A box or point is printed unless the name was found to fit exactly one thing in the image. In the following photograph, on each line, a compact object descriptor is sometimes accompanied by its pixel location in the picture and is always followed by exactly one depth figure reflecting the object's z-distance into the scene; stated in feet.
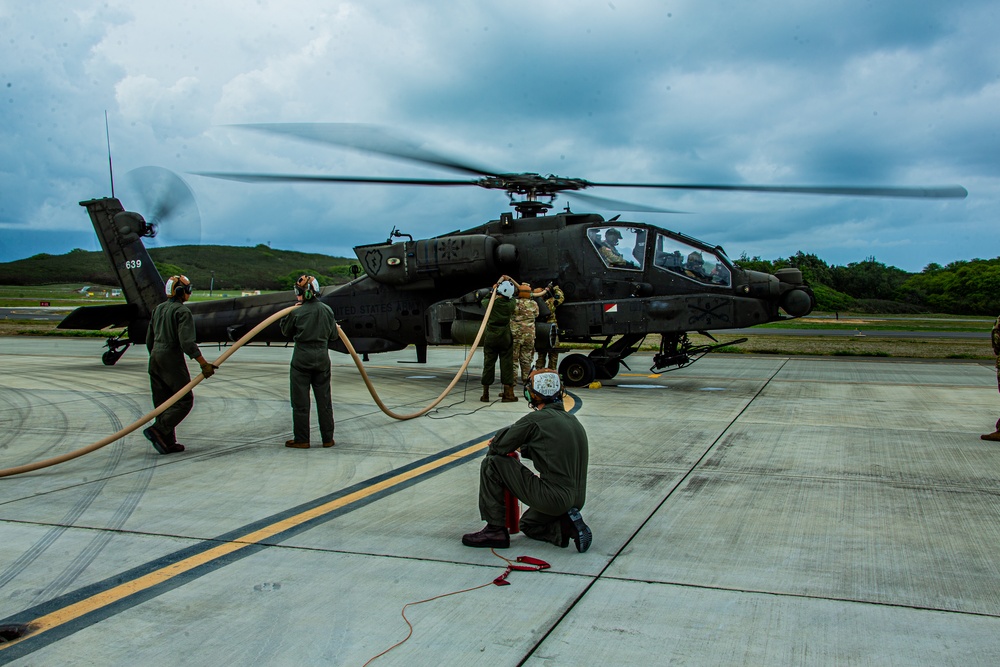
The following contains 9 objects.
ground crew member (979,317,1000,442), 28.90
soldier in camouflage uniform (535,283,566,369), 41.32
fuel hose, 21.08
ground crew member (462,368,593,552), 15.52
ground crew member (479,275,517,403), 37.29
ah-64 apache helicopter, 40.11
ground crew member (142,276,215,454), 25.23
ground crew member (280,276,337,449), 26.35
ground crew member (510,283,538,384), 38.73
